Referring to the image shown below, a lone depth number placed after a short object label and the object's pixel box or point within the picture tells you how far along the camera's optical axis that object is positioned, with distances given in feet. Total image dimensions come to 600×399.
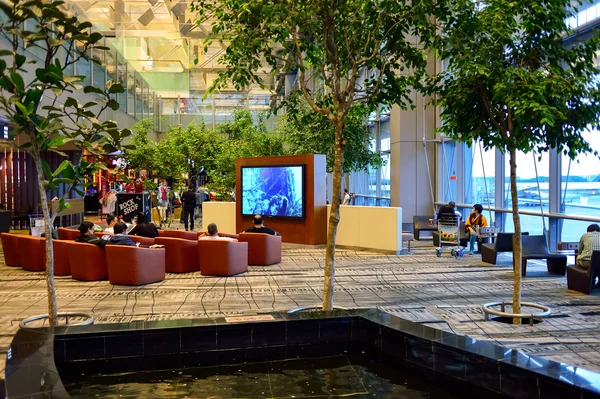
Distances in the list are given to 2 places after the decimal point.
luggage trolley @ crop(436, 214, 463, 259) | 41.68
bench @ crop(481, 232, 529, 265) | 37.09
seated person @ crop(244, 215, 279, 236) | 39.52
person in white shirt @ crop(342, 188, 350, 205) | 69.00
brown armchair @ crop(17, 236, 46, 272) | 36.22
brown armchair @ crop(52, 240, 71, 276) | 33.71
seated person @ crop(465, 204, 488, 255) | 42.54
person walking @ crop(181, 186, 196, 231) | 65.57
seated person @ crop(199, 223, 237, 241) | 34.44
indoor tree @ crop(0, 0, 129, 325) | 16.99
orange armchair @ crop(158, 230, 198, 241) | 39.55
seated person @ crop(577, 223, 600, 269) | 27.81
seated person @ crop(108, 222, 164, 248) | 30.94
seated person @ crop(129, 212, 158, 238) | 39.04
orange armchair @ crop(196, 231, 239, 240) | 39.05
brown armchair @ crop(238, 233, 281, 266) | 37.99
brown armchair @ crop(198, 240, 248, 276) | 33.30
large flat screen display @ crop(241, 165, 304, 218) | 49.11
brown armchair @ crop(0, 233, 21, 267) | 38.65
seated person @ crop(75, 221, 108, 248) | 33.13
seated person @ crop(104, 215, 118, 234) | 39.67
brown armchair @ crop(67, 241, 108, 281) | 31.68
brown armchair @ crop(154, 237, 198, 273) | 34.81
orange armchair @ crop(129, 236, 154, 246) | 35.29
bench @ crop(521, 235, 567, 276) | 33.25
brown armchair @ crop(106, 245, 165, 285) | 30.04
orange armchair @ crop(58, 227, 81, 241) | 39.06
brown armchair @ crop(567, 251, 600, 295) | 26.94
